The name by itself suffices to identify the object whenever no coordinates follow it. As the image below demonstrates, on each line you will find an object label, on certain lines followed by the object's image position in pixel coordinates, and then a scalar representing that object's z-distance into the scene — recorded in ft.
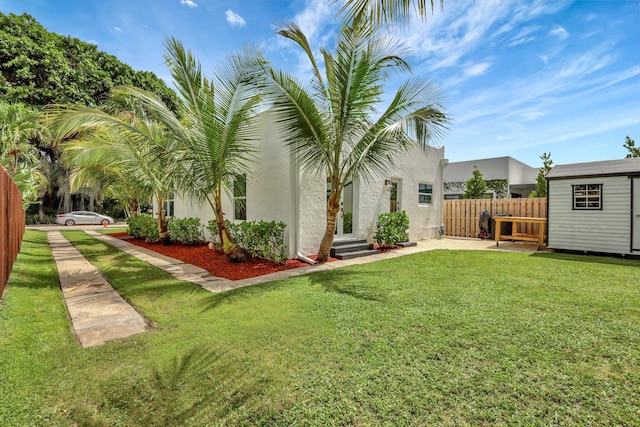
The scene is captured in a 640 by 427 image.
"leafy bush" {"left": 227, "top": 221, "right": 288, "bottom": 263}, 25.41
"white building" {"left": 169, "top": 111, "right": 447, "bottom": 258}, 27.25
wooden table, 34.81
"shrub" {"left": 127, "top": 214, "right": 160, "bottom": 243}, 40.24
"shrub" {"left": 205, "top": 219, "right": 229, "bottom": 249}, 29.85
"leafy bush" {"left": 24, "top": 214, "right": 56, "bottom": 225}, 84.85
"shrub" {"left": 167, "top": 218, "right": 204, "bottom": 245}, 35.73
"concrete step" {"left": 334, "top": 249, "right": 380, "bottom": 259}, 28.58
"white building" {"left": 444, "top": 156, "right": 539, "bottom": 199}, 73.87
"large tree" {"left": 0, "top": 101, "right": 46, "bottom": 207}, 32.50
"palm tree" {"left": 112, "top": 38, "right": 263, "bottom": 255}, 22.24
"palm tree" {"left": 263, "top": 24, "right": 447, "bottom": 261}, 21.66
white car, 81.25
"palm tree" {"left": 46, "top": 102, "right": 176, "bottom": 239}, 21.23
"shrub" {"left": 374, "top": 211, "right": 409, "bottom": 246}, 33.45
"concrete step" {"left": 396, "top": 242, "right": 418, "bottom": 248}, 36.01
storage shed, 28.86
